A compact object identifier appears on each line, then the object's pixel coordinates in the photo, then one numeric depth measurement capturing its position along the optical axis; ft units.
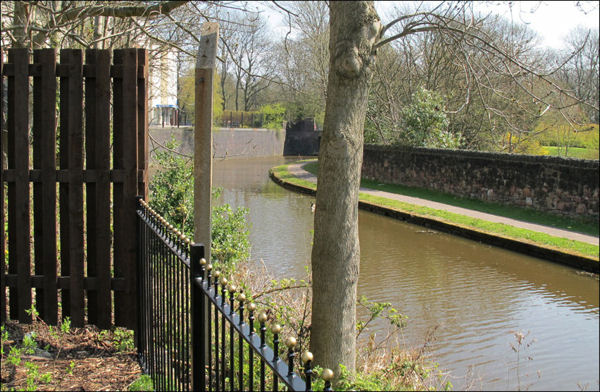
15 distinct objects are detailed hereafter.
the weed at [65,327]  15.49
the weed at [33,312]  15.59
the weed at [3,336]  14.27
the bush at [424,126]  80.02
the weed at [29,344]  13.99
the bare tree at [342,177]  13.78
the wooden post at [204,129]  15.08
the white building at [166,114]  147.53
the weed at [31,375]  12.01
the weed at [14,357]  12.84
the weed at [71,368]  13.37
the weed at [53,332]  15.59
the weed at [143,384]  12.52
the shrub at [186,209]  27.66
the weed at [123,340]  15.74
